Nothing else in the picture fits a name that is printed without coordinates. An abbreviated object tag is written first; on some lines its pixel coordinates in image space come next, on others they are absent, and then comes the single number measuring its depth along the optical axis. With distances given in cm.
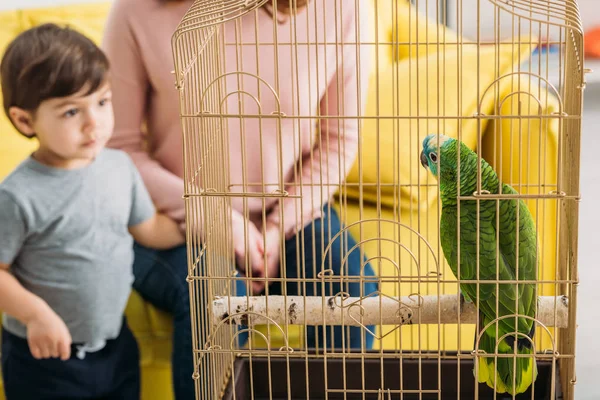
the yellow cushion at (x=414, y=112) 260
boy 233
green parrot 173
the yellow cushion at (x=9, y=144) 238
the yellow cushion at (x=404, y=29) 282
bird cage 170
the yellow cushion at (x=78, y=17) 247
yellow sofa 245
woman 237
